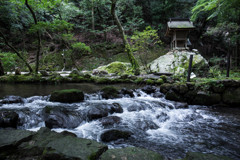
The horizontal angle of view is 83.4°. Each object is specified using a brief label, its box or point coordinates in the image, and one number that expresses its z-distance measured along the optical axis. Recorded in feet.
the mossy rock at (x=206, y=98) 16.55
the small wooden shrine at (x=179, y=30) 41.81
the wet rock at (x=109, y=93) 17.78
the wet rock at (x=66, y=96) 15.31
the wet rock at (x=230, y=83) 15.88
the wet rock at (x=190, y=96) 17.38
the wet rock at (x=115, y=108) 13.38
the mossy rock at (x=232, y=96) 15.78
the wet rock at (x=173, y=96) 17.83
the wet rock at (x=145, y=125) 10.95
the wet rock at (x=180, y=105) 15.74
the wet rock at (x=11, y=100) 13.90
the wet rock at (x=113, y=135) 8.97
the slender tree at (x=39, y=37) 24.12
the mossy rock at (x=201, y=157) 5.37
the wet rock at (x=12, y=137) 5.74
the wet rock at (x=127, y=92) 19.08
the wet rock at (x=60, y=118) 10.22
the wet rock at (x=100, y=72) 36.14
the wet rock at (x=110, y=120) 10.89
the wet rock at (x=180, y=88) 17.89
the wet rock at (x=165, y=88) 19.75
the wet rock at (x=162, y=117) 12.79
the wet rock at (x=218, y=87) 16.33
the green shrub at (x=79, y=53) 58.82
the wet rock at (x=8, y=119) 9.39
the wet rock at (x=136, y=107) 14.24
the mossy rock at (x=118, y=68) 37.88
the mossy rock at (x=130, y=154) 5.45
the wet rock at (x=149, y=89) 20.90
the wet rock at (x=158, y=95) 19.08
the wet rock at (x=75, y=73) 30.08
